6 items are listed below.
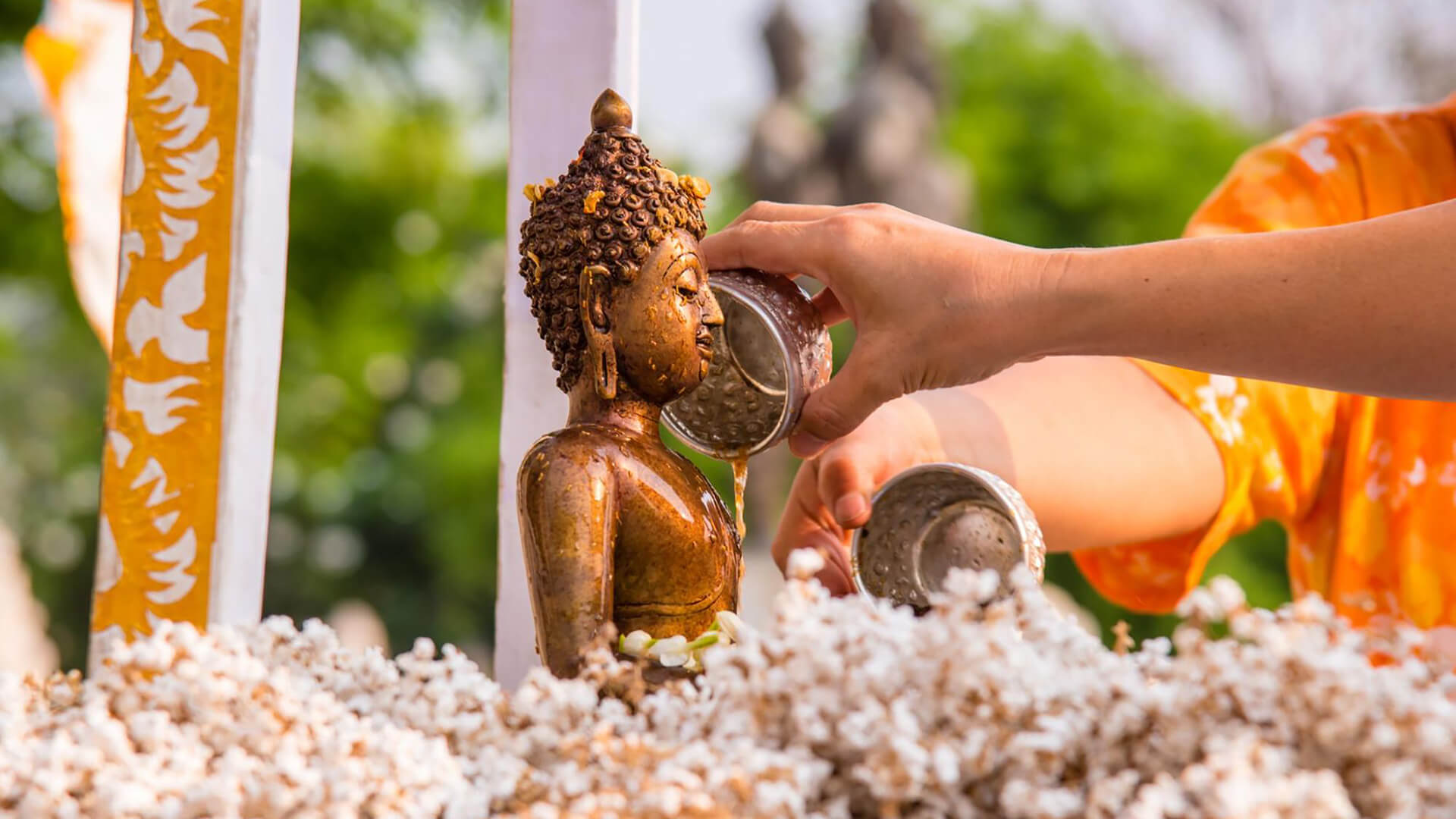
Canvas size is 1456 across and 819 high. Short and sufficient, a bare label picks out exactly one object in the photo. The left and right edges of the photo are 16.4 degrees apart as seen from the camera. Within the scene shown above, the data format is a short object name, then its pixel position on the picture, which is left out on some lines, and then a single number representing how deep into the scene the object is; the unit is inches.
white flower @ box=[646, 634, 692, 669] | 71.2
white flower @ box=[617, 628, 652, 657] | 71.5
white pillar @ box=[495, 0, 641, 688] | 76.4
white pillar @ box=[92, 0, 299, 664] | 73.1
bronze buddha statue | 72.6
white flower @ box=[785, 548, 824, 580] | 66.0
